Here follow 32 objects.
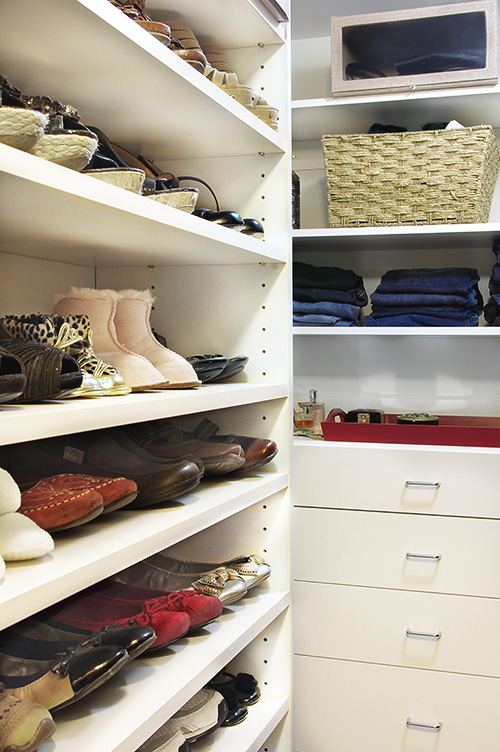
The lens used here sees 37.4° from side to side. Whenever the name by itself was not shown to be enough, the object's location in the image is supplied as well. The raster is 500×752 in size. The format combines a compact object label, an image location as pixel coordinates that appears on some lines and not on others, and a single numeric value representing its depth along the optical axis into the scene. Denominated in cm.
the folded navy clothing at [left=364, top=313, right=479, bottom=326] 205
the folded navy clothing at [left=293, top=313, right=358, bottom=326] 212
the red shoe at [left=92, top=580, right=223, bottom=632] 118
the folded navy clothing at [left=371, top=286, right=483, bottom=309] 204
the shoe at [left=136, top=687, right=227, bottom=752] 122
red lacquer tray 192
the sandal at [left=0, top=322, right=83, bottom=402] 89
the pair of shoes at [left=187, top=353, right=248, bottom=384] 147
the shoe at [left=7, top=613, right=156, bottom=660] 92
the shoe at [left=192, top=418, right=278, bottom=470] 154
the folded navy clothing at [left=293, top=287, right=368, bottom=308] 215
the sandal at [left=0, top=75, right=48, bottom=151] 76
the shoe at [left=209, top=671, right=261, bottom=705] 158
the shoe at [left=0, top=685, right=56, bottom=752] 76
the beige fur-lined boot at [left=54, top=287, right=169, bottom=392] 121
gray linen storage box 192
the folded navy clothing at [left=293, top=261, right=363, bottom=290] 217
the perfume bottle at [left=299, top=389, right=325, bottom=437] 216
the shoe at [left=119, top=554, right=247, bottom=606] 135
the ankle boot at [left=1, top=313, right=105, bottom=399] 102
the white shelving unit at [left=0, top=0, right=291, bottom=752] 91
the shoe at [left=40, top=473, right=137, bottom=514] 101
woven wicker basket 196
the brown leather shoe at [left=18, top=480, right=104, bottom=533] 94
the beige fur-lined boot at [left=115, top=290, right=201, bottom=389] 134
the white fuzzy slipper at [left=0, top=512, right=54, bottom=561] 86
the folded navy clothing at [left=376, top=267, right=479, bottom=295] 204
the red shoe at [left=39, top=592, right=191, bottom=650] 106
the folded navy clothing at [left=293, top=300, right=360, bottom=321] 212
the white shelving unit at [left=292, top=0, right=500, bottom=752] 183
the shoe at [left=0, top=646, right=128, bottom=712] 85
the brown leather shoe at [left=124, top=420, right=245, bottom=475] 136
